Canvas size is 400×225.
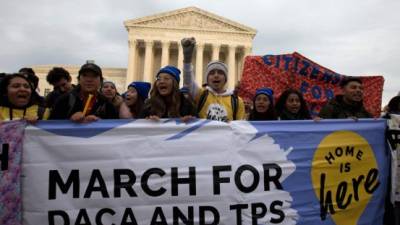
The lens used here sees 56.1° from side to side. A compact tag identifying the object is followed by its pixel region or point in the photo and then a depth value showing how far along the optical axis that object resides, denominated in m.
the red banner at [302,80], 6.23
